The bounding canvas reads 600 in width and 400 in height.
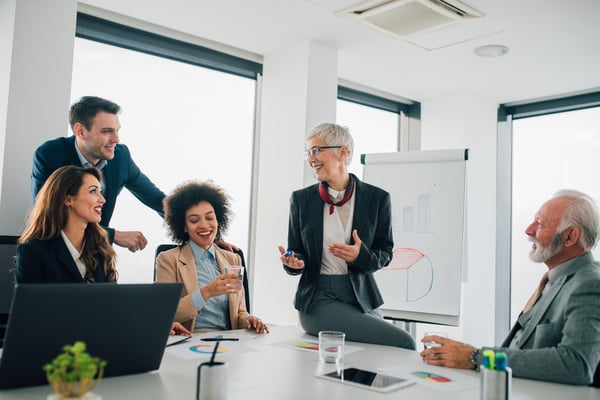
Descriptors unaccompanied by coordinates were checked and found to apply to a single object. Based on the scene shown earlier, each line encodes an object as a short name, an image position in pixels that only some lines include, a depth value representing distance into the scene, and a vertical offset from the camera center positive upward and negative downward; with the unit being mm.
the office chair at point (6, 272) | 2359 -189
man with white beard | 1500 -181
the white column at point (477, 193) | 5031 +552
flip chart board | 3943 +94
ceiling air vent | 3242 +1477
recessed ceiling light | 3907 +1494
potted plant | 898 -239
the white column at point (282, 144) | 3920 +748
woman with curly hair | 2168 -99
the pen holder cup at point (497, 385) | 1187 -300
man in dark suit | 2572 +406
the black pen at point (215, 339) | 1915 -365
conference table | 1289 -370
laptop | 1185 -220
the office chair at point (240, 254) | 2486 -77
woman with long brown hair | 1969 -18
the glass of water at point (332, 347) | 1611 -314
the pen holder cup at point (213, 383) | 1191 -323
